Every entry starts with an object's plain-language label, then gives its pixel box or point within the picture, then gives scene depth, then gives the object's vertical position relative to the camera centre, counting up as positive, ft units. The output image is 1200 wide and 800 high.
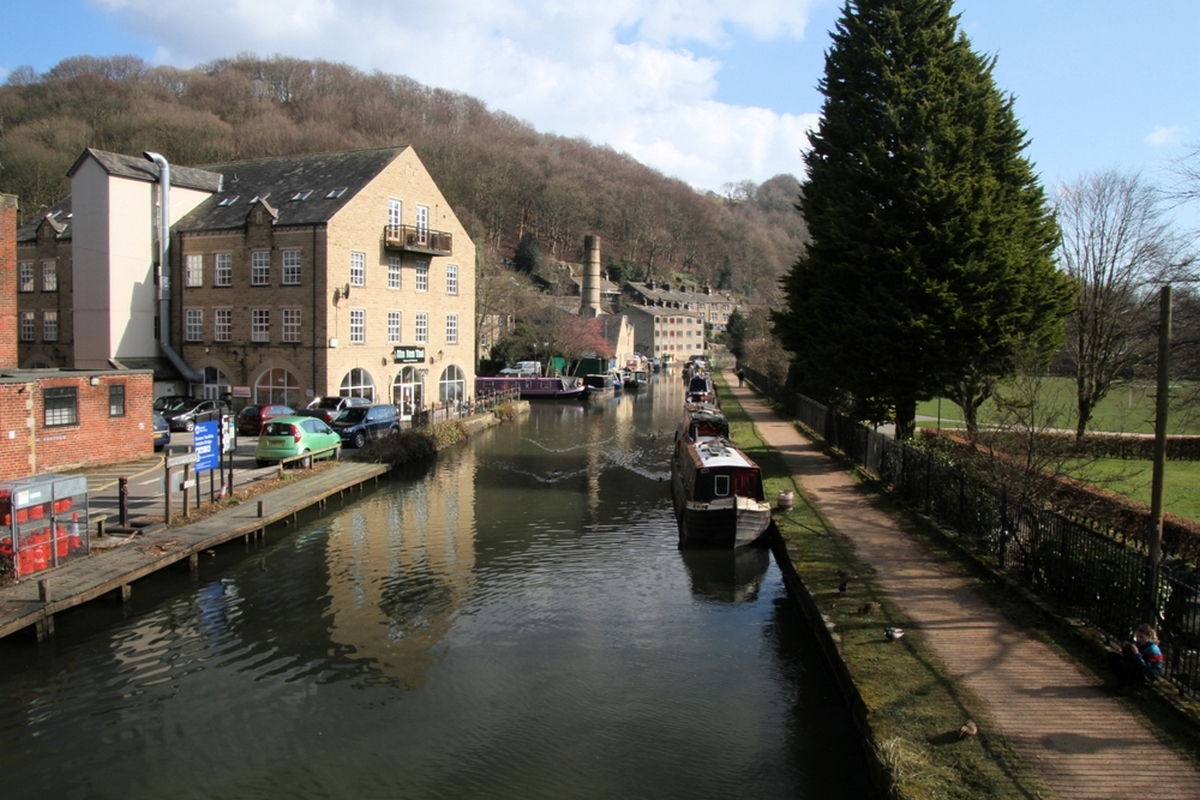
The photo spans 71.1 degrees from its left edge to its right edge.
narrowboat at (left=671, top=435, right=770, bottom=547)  62.49 -11.14
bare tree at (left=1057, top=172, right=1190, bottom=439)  91.04 +6.15
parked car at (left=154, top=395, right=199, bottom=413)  109.60 -7.72
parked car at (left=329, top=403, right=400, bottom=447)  97.96 -9.11
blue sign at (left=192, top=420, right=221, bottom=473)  61.72 -7.52
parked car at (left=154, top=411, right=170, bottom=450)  89.88 -9.61
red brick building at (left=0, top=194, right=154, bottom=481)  66.18 -6.13
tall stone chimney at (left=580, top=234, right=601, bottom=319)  319.68 +29.18
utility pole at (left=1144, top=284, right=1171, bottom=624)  32.40 -3.55
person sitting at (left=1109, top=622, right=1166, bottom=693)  30.19 -10.79
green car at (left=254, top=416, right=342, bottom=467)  81.30 -9.22
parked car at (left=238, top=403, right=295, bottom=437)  103.24 -8.84
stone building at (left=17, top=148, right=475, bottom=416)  114.01 +9.89
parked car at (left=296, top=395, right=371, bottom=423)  106.52 -7.79
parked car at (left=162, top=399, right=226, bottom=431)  104.83 -8.76
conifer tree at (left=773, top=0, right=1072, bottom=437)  77.00 +12.58
